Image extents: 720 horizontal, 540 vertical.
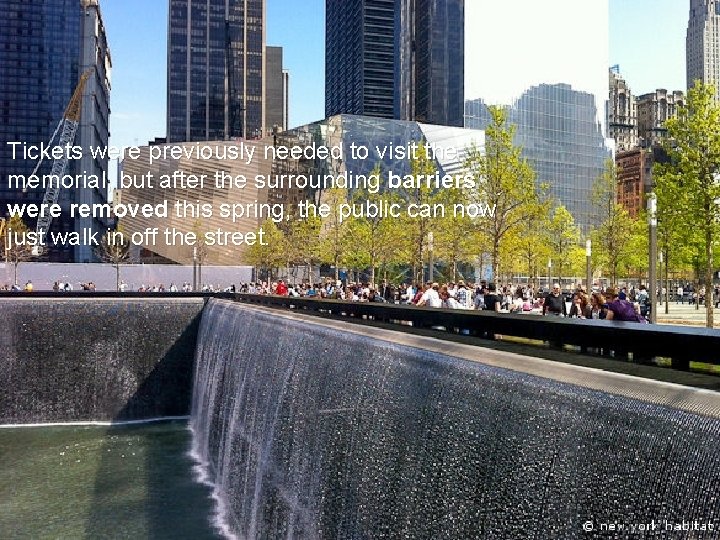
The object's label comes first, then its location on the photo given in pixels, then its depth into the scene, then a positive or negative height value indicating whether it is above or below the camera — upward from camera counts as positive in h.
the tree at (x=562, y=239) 56.21 +3.55
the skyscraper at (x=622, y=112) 187.41 +43.62
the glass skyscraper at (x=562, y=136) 111.62 +22.17
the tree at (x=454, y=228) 37.94 +2.71
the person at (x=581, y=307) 16.05 -0.67
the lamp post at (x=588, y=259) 26.77 +0.73
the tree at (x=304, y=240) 54.06 +2.95
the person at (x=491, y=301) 17.05 -0.53
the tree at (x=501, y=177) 29.70 +4.16
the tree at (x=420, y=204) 37.12 +3.89
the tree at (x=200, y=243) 78.03 +4.25
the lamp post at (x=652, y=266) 15.93 +0.27
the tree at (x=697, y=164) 21.72 +3.46
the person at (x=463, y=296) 22.92 -0.58
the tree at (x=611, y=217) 37.97 +3.35
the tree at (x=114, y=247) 87.69 +3.84
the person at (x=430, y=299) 17.34 -0.50
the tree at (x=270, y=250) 67.19 +2.65
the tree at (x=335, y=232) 47.81 +3.08
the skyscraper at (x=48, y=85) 126.94 +34.06
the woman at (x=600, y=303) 13.41 -0.46
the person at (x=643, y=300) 27.47 -0.85
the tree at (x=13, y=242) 70.61 +3.56
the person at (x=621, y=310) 10.47 -0.46
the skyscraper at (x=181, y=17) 199.38 +70.61
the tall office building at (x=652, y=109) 189.00 +44.15
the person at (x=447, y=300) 18.14 -0.55
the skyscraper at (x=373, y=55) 180.25 +55.31
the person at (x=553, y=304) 15.73 -0.55
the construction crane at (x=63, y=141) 125.56 +23.58
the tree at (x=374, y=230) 44.56 +3.05
